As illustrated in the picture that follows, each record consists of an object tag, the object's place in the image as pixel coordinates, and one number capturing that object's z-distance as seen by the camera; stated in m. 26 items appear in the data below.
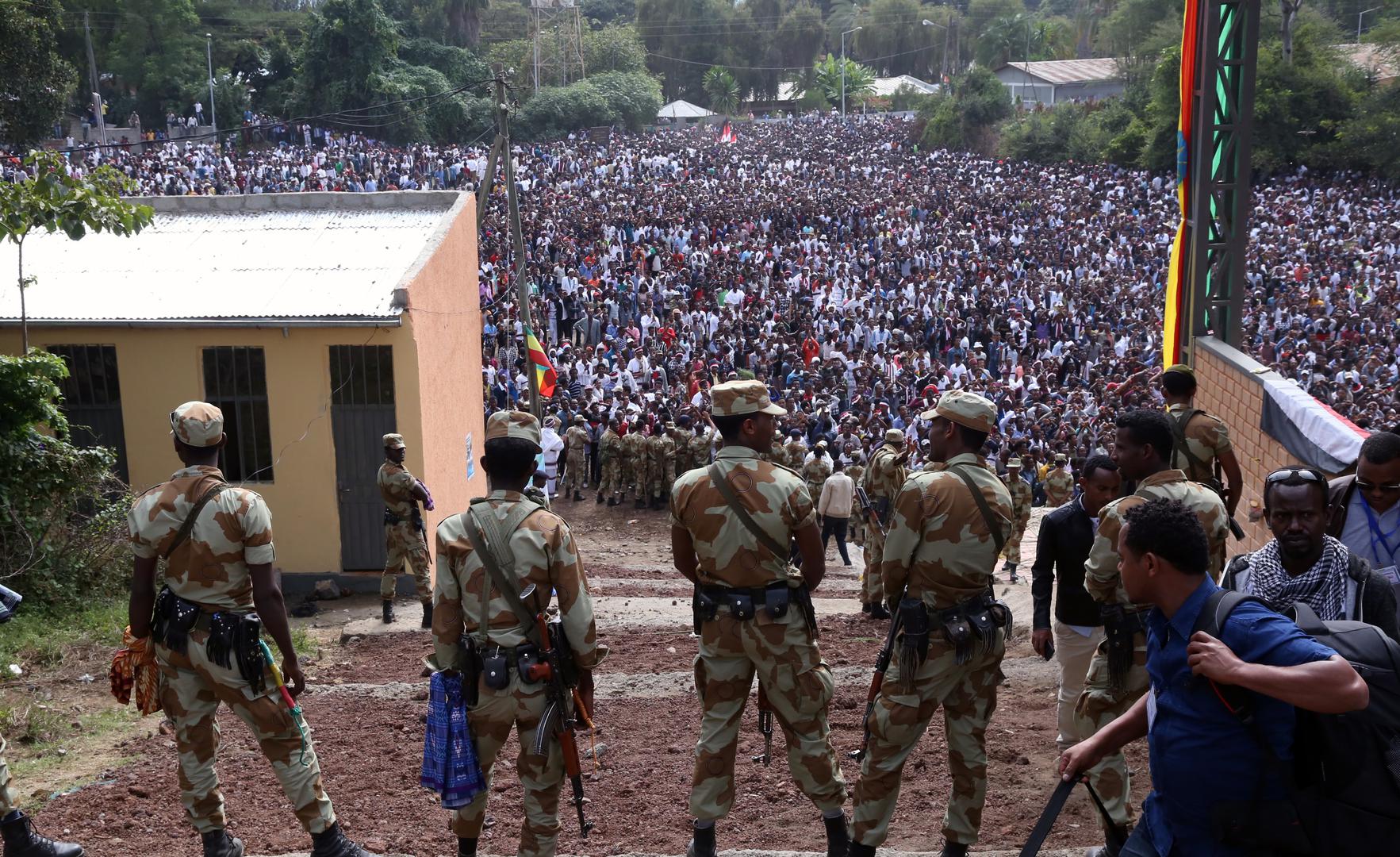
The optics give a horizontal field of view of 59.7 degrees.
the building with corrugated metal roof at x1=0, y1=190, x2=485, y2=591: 10.71
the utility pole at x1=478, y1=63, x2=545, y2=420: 16.28
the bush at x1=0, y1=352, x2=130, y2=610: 8.77
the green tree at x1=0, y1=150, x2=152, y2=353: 8.23
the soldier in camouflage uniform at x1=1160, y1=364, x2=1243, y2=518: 5.65
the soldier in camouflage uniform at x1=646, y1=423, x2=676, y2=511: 15.86
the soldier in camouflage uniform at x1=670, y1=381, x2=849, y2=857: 4.29
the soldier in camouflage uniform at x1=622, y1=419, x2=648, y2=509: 15.91
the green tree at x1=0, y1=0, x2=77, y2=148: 28.97
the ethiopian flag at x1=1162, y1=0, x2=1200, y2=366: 11.14
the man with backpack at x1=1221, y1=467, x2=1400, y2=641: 3.35
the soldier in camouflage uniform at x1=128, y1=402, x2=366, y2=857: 4.39
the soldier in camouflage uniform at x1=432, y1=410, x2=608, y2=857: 4.00
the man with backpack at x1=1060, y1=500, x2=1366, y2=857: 2.43
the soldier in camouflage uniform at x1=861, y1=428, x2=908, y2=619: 8.80
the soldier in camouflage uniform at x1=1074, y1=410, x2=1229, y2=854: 4.17
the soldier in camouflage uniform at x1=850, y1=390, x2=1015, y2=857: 4.21
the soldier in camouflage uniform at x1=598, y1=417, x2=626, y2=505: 16.12
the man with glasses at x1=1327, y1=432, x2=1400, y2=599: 4.03
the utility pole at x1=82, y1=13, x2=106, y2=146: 40.25
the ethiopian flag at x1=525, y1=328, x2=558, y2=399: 16.64
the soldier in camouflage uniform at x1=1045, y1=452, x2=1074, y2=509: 11.45
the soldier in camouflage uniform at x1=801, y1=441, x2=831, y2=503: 12.79
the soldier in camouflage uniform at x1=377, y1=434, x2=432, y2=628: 9.03
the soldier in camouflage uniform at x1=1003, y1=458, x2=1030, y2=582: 11.02
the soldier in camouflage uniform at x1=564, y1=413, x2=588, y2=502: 16.86
